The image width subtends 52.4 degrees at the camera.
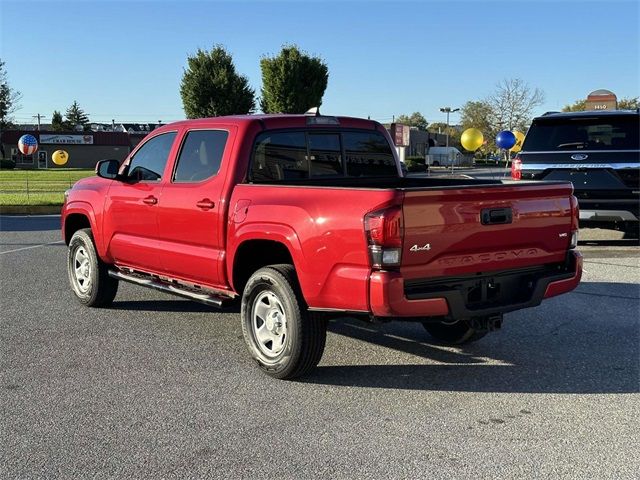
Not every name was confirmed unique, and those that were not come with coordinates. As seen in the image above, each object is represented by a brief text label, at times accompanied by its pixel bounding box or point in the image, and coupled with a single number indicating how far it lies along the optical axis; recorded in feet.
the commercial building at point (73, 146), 243.40
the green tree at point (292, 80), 155.12
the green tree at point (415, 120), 488.44
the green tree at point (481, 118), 227.81
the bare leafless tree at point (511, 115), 208.74
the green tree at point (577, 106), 267.66
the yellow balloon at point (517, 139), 123.65
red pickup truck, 13.28
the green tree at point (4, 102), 258.16
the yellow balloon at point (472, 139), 101.24
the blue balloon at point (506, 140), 104.96
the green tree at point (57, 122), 343.05
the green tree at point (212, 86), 152.87
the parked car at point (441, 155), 253.90
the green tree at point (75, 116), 382.42
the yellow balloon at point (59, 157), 138.54
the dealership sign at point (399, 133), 193.16
